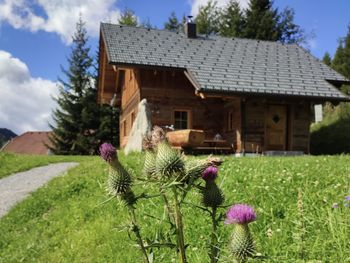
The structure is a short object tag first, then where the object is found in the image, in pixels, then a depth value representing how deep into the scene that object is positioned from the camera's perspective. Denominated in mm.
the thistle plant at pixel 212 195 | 2099
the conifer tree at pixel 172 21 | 48406
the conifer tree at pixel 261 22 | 41656
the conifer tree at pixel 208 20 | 47719
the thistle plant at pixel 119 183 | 2092
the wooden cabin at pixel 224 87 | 18781
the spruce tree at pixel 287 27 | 45969
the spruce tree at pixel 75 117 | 31000
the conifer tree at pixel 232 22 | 42406
